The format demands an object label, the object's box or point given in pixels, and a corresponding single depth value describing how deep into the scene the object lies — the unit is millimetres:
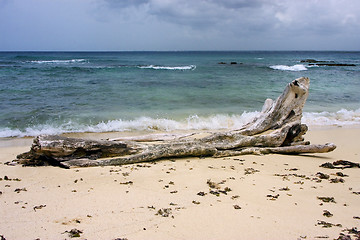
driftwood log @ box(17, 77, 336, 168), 5191
